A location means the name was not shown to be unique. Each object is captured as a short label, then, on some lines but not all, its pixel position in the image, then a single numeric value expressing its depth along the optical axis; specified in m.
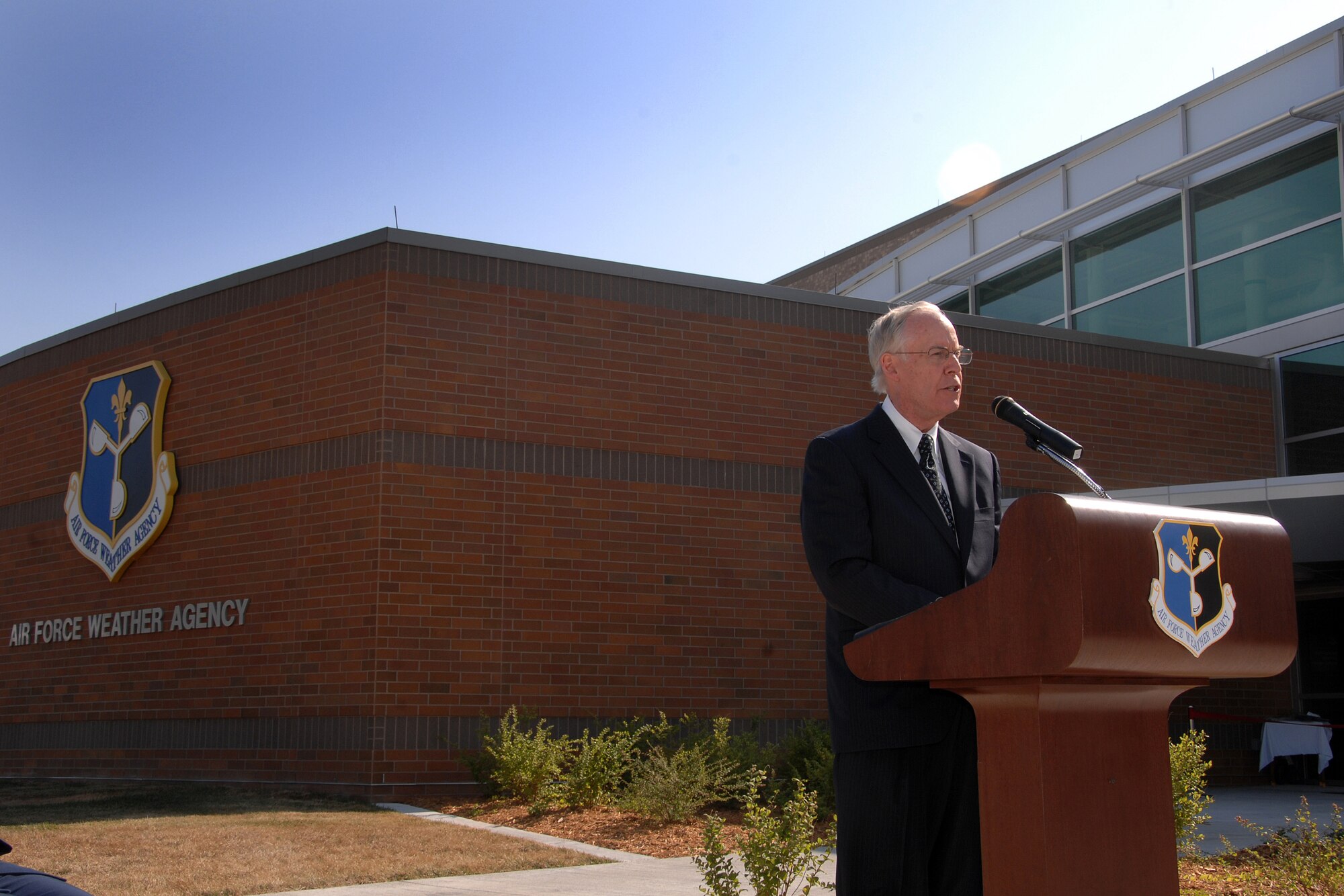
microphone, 3.06
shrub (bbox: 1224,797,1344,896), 5.93
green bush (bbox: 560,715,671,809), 9.93
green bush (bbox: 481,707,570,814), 10.03
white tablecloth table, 14.27
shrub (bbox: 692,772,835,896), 5.29
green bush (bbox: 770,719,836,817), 9.55
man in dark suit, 3.02
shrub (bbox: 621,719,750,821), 9.20
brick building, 11.78
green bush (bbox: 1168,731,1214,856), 6.84
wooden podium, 2.40
